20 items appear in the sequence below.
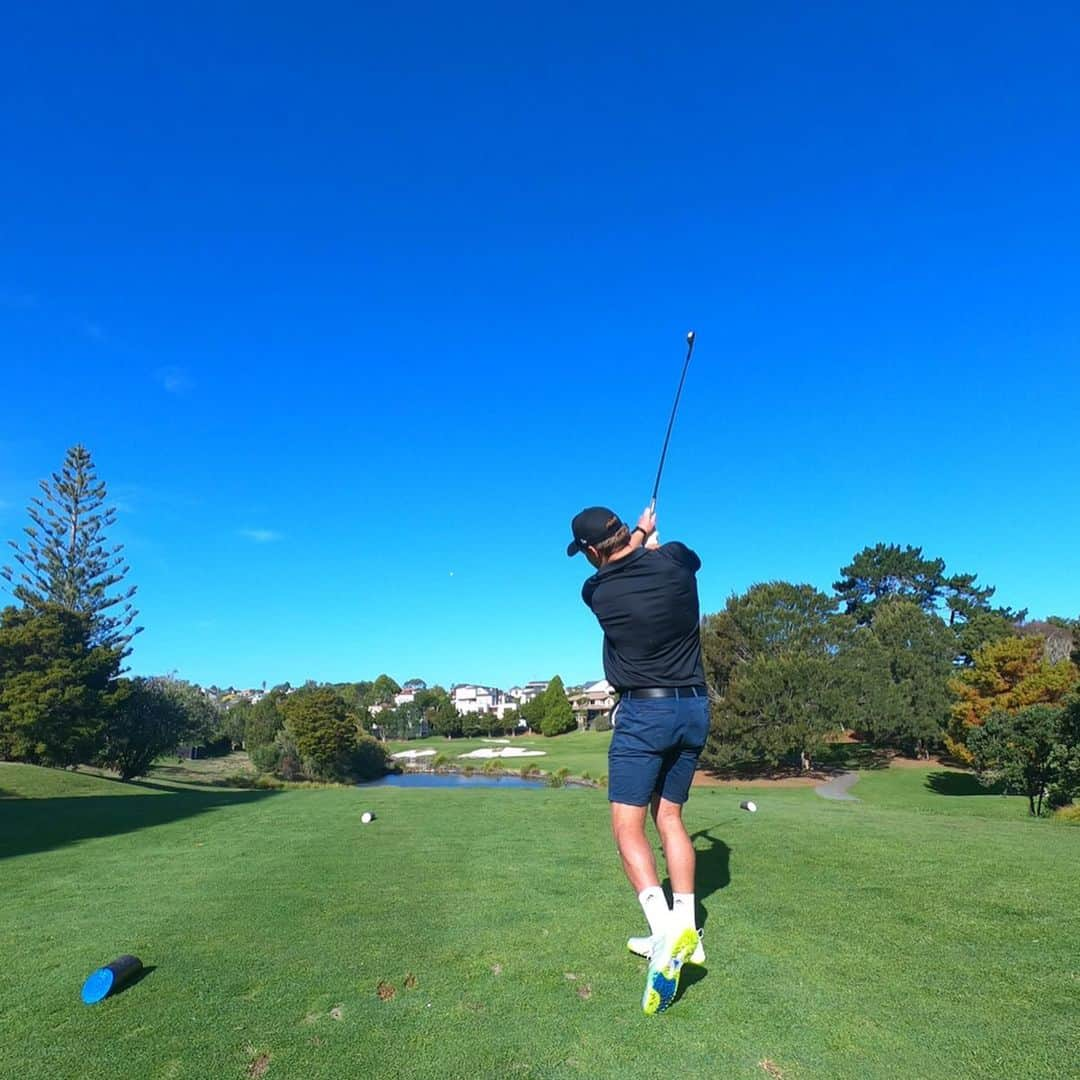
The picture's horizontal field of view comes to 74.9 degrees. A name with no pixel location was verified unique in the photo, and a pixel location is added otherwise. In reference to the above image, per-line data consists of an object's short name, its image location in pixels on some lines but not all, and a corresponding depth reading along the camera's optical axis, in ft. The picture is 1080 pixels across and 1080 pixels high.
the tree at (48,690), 98.22
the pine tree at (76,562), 123.54
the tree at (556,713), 286.05
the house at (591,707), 317.22
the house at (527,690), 562.29
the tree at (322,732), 157.69
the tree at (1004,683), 96.73
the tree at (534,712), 295.07
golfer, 11.47
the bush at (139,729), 108.17
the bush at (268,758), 160.86
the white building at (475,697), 474.61
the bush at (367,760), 168.45
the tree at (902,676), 124.16
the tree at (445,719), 319.47
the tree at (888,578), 214.69
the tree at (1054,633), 153.46
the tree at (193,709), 123.75
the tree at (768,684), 109.60
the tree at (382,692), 431.84
